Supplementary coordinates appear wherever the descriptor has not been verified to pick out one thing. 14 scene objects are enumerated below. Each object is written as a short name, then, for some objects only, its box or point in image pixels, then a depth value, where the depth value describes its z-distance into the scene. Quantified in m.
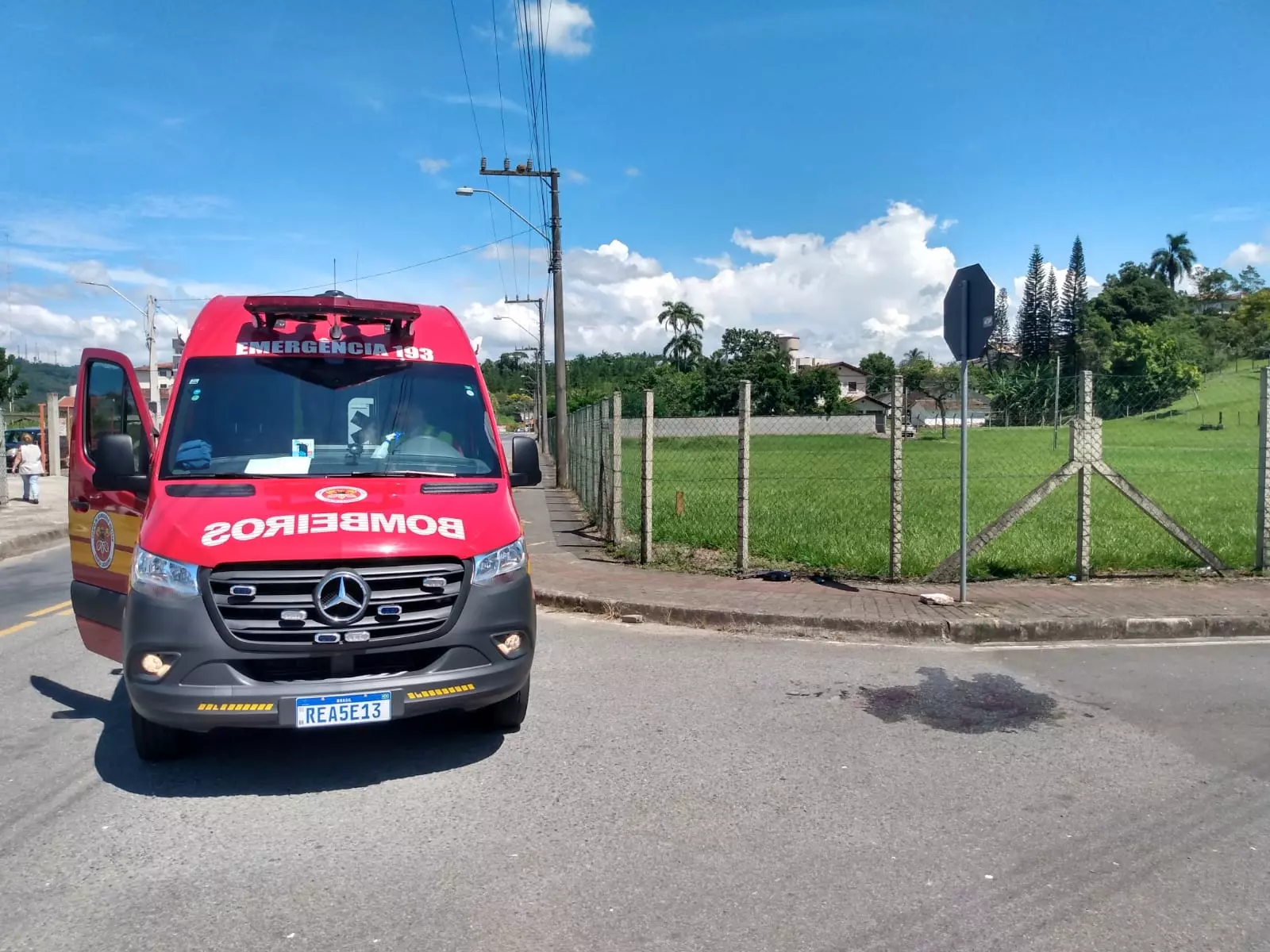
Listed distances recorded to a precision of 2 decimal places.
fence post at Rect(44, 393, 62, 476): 26.75
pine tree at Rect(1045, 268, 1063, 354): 123.06
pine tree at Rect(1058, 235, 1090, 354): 119.25
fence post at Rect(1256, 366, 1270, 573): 9.40
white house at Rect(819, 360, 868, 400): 120.75
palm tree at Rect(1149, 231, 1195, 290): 134.62
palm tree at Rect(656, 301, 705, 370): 105.56
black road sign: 8.20
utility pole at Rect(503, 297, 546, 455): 49.25
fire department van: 4.21
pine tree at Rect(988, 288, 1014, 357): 130.45
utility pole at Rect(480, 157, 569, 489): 24.34
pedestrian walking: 20.03
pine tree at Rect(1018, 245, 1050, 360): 123.25
